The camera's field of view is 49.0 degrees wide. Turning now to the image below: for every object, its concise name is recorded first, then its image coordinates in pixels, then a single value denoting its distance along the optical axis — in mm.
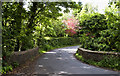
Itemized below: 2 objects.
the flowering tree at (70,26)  29812
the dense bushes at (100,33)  8914
